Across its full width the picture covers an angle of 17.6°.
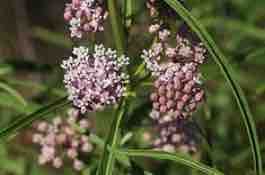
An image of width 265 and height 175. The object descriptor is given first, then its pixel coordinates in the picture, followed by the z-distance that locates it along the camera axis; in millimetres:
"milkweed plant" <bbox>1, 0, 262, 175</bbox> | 461
